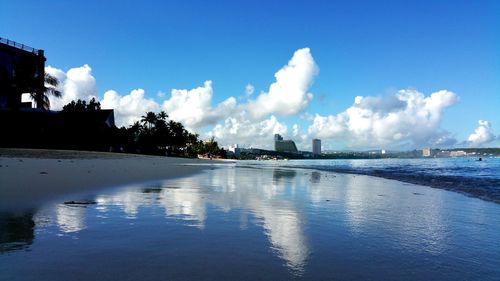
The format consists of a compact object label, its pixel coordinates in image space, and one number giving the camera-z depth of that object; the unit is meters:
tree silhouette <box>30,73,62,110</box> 53.47
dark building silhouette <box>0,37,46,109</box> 50.53
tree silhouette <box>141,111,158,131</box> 96.81
